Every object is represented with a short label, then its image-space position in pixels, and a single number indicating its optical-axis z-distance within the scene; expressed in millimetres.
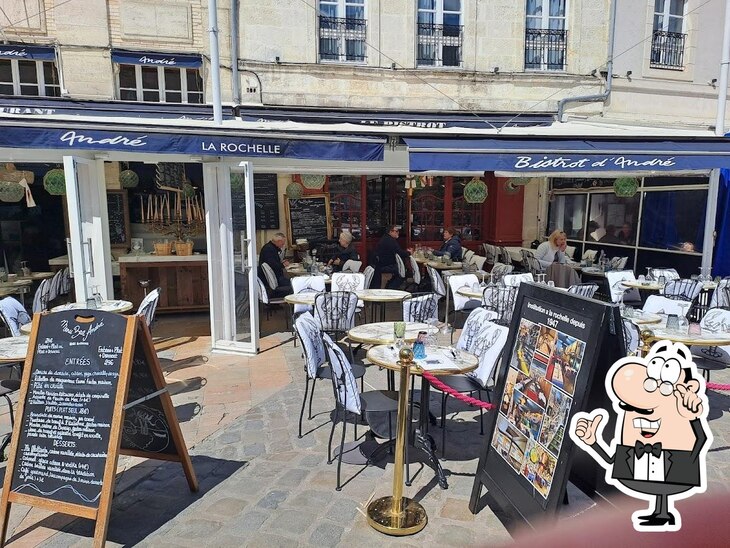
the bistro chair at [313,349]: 4242
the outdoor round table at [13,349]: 3852
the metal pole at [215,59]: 7598
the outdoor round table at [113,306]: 5738
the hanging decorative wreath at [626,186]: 9664
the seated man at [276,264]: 8062
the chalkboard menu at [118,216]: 10953
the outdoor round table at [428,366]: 3609
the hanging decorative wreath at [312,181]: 10193
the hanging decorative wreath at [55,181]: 8281
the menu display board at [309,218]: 12109
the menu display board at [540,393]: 2527
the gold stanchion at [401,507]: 3049
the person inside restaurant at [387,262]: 8945
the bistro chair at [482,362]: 4117
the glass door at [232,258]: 6484
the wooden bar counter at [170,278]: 8672
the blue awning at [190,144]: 5281
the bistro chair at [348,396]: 3542
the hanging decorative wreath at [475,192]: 9648
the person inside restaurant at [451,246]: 10289
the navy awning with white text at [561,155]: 6156
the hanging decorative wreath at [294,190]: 10766
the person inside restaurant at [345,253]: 9508
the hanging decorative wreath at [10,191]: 8688
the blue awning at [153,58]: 10570
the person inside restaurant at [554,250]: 9117
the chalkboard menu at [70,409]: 2881
